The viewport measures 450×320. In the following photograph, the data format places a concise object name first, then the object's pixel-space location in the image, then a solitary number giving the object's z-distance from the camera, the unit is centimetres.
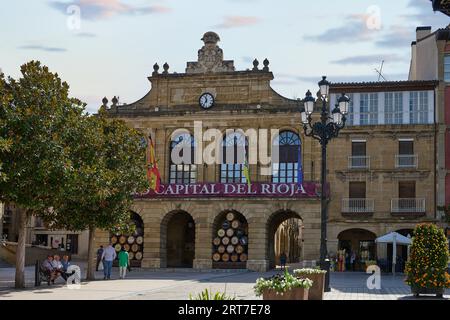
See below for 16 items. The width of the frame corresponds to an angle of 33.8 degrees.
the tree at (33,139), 2291
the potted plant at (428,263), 2217
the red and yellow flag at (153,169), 4438
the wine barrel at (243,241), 4575
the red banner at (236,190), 4371
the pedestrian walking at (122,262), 3266
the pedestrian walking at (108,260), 3212
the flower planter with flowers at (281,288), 1611
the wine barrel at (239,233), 4594
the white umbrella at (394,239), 3683
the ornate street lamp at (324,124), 2422
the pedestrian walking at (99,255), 3816
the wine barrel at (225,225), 4641
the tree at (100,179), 2598
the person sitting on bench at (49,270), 2664
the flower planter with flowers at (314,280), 2050
